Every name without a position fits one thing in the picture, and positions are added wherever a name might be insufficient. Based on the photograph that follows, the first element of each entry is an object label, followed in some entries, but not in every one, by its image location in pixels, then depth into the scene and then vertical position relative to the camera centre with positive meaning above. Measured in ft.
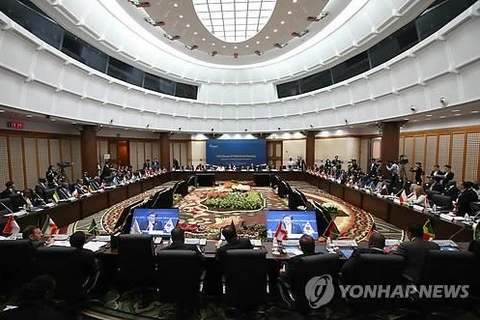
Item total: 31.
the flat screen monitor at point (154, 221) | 15.55 -4.35
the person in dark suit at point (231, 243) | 11.28 -4.11
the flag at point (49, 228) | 15.10 -4.56
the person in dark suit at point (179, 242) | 11.51 -4.16
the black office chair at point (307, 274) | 9.37 -4.42
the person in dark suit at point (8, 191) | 23.41 -4.09
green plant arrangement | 33.06 -7.01
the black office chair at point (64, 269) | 10.50 -4.74
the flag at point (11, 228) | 14.92 -4.50
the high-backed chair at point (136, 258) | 11.69 -4.82
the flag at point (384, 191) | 28.35 -4.66
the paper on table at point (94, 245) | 13.27 -4.93
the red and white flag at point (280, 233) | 14.05 -4.50
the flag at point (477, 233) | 13.68 -4.30
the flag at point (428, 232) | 14.03 -4.39
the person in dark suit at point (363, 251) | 10.02 -3.98
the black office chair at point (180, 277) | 10.02 -4.84
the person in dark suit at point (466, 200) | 18.98 -3.72
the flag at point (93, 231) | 15.68 -4.88
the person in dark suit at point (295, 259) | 9.63 -4.02
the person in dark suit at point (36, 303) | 6.88 -4.11
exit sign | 33.35 +2.30
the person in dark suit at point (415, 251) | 10.67 -4.15
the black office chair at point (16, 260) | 10.94 -4.58
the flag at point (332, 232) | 14.55 -4.55
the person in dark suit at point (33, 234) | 13.14 -4.30
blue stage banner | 67.67 -1.84
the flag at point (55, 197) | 25.09 -4.78
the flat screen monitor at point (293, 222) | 14.84 -4.18
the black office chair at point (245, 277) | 10.01 -4.85
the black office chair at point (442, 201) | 21.28 -4.46
